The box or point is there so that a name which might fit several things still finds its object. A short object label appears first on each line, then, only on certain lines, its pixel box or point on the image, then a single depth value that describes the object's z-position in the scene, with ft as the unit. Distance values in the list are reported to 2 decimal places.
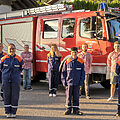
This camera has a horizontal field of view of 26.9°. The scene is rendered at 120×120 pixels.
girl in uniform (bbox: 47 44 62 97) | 27.84
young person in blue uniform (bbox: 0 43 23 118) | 18.89
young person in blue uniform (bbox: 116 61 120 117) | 20.32
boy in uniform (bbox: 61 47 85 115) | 19.81
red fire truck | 27.17
